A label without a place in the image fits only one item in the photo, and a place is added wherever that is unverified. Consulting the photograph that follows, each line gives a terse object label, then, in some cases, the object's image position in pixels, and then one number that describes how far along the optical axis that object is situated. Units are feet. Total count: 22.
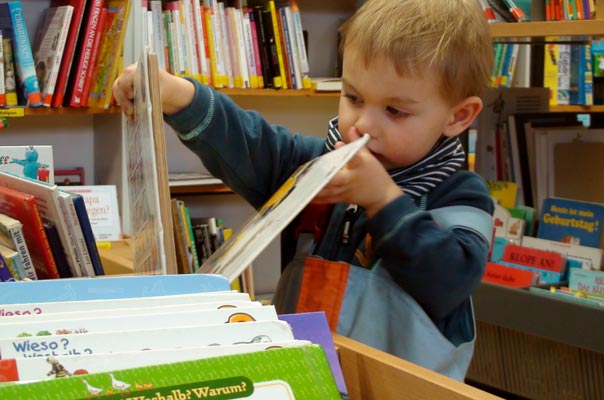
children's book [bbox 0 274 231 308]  2.30
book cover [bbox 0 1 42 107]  8.77
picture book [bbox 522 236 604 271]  6.87
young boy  3.43
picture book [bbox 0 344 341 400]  1.58
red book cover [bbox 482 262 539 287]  7.18
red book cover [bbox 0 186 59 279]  3.17
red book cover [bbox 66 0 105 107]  8.90
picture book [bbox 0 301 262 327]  2.03
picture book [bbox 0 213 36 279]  3.09
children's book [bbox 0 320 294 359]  1.84
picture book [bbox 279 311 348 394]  2.45
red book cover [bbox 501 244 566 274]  7.08
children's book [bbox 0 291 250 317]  2.13
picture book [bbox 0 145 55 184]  4.81
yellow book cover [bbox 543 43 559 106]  13.38
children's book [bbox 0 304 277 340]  1.94
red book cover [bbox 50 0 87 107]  8.85
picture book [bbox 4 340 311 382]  1.69
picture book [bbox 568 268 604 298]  6.72
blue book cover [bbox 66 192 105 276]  3.16
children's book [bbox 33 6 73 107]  8.82
